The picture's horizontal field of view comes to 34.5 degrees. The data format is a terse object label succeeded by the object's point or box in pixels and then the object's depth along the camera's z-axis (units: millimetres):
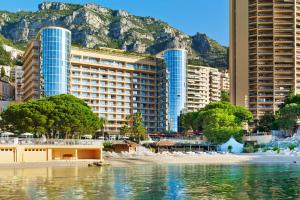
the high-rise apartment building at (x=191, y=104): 196750
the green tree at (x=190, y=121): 144375
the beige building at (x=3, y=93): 191425
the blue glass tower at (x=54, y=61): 141625
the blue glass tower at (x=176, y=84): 166500
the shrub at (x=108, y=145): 111625
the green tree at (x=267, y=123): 134875
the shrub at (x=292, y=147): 105650
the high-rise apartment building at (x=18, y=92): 180062
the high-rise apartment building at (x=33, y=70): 148000
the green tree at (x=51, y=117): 88625
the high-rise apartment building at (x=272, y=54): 160875
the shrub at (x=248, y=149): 112062
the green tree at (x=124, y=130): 137375
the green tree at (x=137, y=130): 132625
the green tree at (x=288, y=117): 121019
